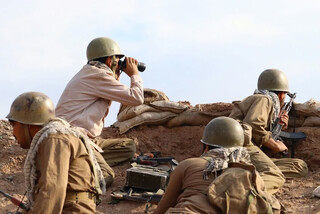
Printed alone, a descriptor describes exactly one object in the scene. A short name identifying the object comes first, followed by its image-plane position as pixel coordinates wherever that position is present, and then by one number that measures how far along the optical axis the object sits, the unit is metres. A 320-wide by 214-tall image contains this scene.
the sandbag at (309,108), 10.20
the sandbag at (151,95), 10.62
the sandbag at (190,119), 10.67
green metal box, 8.52
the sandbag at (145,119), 10.59
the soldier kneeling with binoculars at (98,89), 8.84
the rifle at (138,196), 8.16
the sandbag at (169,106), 10.58
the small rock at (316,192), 8.45
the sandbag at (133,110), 10.55
